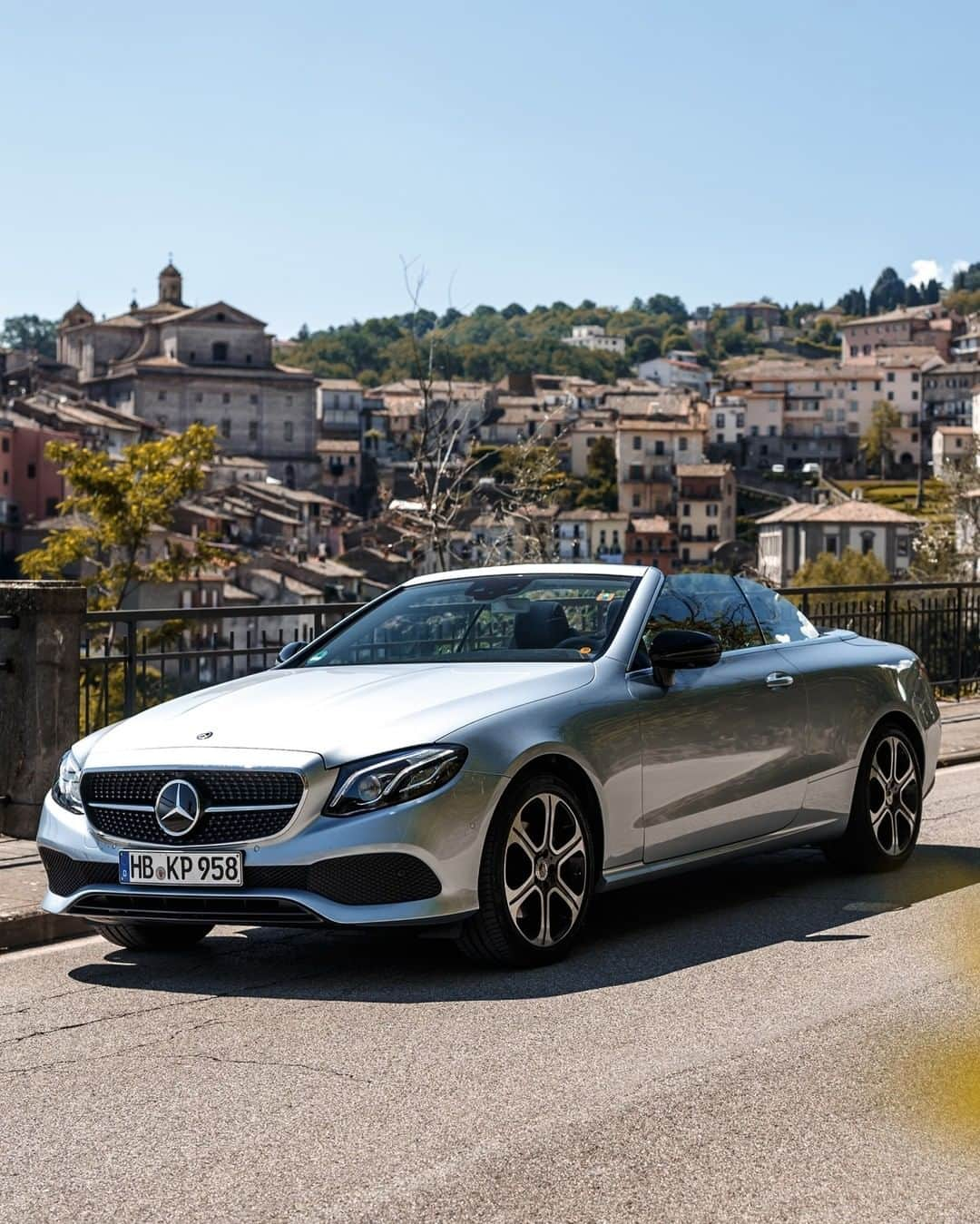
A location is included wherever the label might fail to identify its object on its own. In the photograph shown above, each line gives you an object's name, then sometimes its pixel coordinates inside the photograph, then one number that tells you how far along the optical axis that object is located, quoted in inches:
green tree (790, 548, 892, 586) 3833.7
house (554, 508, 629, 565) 6136.8
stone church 7022.6
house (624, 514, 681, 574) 6525.6
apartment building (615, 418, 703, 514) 6993.1
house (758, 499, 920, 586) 5403.5
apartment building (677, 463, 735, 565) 6835.6
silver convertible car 265.7
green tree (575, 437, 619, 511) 7023.6
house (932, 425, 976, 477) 7529.5
